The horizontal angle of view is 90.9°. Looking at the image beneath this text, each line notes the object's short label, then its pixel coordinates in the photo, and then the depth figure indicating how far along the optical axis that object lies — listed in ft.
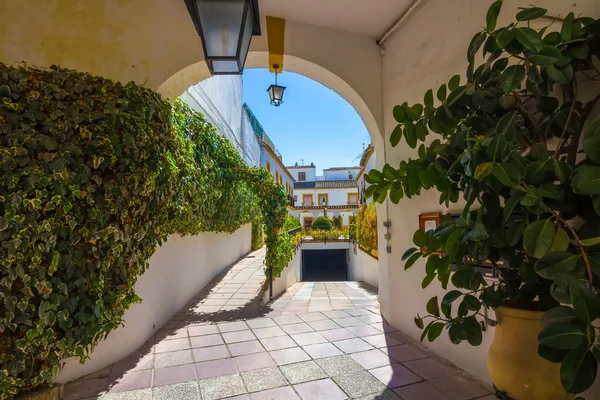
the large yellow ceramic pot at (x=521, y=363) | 3.90
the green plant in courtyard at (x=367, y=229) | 26.12
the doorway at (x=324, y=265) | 58.61
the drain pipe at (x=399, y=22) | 9.15
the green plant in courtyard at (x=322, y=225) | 59.57
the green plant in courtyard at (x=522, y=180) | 2.83
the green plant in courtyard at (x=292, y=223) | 47.17
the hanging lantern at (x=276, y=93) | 14.08
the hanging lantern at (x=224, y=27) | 6.35
